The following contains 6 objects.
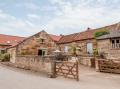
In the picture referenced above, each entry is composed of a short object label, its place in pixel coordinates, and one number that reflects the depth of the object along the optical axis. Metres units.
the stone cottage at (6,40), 20.77
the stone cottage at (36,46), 15.68
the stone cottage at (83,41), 15.05
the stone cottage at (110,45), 11.19
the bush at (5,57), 16.63
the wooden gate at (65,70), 7.11
